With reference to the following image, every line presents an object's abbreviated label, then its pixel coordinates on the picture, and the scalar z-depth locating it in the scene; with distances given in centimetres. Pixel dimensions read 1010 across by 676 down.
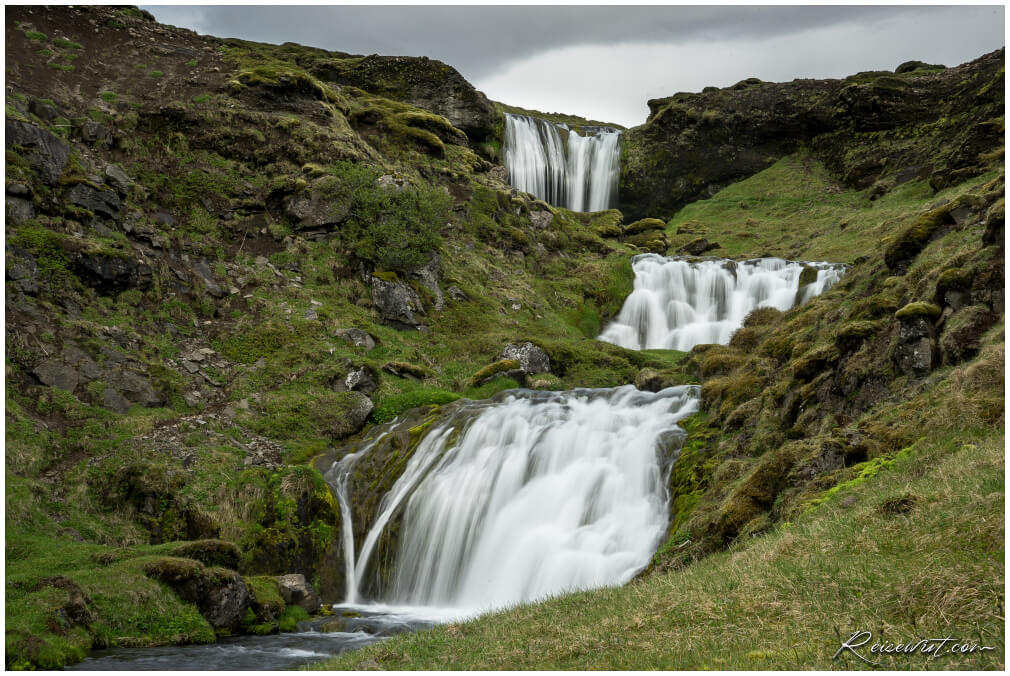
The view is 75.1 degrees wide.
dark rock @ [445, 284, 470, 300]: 3722
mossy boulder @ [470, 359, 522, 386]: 2941
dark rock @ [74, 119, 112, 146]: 3503
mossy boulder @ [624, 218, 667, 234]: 6047
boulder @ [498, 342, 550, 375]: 3050
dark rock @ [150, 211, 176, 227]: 3221
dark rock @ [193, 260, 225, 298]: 2988
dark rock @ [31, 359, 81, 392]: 2062
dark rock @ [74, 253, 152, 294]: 2517
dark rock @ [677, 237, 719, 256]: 5594
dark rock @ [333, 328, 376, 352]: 3006
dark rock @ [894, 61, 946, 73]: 7619
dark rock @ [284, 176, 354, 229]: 3644
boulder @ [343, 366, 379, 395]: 2683
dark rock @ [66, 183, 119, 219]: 2791
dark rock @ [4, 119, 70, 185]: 2762
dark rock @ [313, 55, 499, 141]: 6562
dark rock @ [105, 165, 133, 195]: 3173
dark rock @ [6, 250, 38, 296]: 2270
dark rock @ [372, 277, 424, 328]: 3362
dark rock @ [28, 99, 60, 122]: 3400
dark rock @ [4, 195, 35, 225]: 2494
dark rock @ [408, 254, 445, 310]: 3622
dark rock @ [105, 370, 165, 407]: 2206
